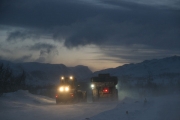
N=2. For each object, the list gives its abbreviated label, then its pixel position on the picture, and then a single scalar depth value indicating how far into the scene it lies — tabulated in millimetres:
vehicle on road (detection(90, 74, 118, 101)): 48950
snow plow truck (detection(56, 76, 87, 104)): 41250
